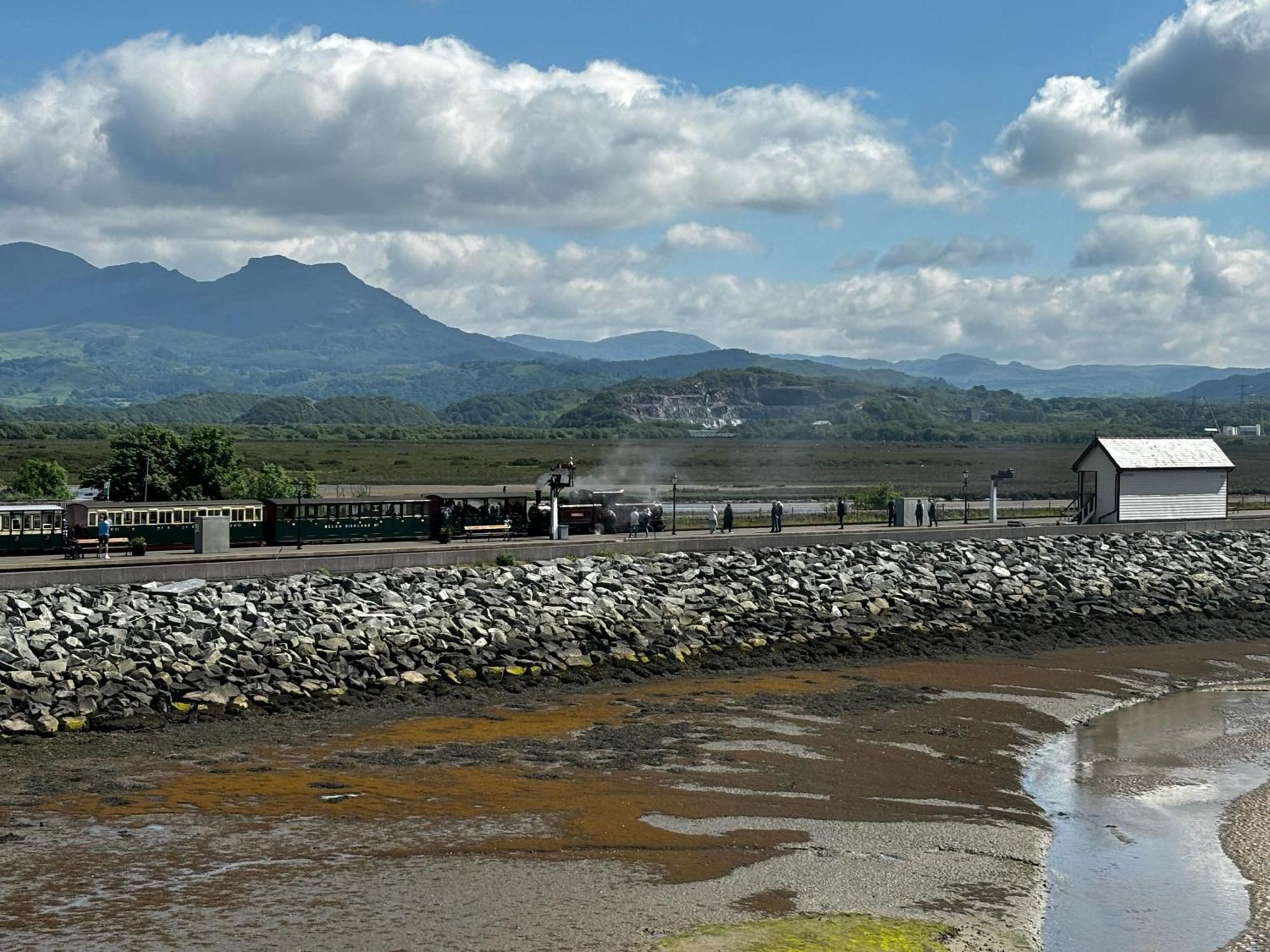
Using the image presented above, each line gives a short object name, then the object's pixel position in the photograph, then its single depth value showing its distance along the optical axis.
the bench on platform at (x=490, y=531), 61.53
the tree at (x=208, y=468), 81.50
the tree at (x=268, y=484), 82.25
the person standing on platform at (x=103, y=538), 50.47
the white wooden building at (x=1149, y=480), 70.94
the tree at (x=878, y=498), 91.38
